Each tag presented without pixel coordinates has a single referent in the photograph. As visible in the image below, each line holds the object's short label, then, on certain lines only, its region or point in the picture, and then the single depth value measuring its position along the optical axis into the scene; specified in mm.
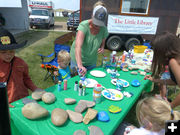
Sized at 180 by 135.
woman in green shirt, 2154
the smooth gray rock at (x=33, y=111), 1330
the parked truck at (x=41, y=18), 13945
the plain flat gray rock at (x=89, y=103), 1605
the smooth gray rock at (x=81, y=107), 1490
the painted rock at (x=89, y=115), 1374
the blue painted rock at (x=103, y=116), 1426
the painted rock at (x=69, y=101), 1595
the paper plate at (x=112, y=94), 1821
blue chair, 3947
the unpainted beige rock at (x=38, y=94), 1613
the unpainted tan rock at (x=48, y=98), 1571
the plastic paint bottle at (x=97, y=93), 1632
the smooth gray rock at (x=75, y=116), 1376
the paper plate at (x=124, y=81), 2191
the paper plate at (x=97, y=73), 2444
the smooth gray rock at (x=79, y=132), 1225
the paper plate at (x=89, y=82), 2047
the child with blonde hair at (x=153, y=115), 1117
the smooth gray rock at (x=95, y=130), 1252
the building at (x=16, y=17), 12359
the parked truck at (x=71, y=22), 14125
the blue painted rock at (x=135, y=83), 2222
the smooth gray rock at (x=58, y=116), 1294
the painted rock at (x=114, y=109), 1563
